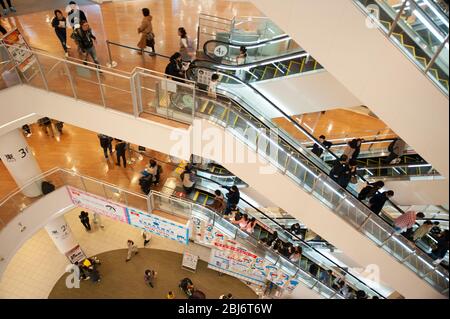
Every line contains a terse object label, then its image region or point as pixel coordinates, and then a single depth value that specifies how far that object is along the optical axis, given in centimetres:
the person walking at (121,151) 891
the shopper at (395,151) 904
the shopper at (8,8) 874
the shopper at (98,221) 1234
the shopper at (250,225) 912
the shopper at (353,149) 828
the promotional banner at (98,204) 893
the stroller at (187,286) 1099
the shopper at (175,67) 723
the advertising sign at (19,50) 664
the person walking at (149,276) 1110
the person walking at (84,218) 1170
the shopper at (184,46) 845
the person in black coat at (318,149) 902
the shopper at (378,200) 773
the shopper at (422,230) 772
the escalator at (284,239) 925
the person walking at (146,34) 834
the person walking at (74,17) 753
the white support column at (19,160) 809
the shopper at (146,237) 1212
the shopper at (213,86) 661
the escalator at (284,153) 669
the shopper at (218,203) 875
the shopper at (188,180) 882
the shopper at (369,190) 779
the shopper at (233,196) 845
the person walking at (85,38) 734
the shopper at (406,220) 780
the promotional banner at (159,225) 888
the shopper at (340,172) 761
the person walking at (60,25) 747
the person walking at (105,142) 891
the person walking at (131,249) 1155
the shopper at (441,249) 736
